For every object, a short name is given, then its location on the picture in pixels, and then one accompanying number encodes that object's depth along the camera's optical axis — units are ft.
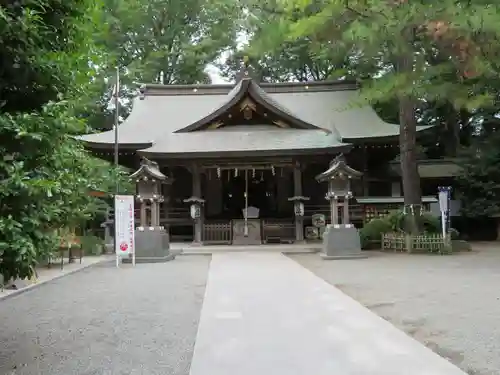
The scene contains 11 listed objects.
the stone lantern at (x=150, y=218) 46.11
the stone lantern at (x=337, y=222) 46.03
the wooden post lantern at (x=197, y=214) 58.72
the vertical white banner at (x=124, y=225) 42.19
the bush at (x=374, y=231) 54.65
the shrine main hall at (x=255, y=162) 60.18
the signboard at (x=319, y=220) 61.62
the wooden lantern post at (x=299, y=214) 59.06
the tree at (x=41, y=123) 10.71
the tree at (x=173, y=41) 102.37
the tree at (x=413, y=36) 19.51
